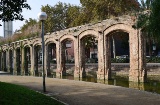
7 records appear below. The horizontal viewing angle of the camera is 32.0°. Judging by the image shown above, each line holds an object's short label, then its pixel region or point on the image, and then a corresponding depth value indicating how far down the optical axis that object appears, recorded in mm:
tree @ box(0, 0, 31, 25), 9914
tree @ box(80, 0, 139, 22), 38334
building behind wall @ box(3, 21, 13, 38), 100281
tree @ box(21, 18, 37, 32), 57909
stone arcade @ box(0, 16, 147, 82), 20141
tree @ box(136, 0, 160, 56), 7652
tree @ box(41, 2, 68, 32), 50628
